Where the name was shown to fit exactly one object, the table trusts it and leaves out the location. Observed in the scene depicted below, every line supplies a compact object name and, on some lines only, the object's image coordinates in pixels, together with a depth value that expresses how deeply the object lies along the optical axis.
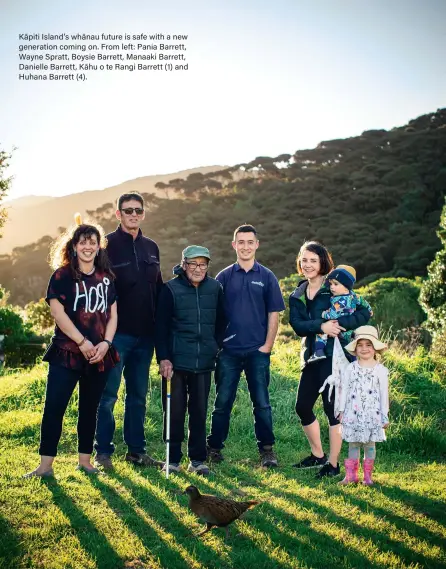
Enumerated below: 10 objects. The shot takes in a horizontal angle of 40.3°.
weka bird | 4.02
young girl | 5.18
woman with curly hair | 5.04
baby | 5.43
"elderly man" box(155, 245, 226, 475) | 5.54
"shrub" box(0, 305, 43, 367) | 13.80
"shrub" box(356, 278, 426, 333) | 15.48
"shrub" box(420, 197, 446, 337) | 12.10
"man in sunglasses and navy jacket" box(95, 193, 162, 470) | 5.68
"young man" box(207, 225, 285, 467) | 5.99
